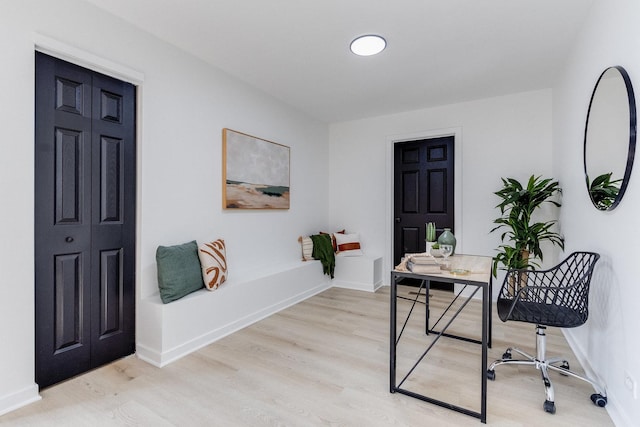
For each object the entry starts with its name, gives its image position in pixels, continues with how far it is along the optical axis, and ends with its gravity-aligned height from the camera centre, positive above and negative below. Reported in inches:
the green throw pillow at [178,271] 92.5 -18.8
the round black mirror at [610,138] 61.4 +16.9
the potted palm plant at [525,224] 121.3 -4.7
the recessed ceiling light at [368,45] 97.7 +54.3
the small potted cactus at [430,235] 93.2 -7.0
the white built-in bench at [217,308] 90.0 -34.2
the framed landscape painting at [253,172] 123.6 +17.1
